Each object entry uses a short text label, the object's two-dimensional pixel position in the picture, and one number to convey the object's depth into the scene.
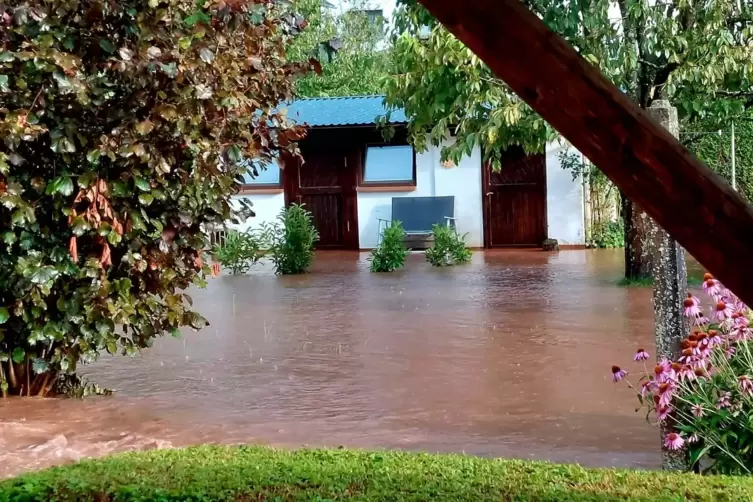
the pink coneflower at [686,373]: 3.57
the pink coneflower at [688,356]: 3.55
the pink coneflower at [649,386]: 3.74
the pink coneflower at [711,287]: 3.76
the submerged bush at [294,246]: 13.59
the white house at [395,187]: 16.45
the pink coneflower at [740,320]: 3.62
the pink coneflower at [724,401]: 3.61
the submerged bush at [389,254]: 13.45
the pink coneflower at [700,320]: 3.88
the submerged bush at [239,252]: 13.95
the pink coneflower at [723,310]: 3.63
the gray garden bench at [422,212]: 16.44
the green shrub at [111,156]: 4.78
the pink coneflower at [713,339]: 3.55
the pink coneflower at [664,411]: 3.66
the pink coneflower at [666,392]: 3.58
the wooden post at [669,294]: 3.74
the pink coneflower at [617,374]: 3.77
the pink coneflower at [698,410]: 3.61
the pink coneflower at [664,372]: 3.62
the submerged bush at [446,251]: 14.19
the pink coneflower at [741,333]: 3.61
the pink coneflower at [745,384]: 3.56
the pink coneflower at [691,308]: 3.69
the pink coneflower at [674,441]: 3.61
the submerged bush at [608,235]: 16.30
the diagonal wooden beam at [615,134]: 1.66
